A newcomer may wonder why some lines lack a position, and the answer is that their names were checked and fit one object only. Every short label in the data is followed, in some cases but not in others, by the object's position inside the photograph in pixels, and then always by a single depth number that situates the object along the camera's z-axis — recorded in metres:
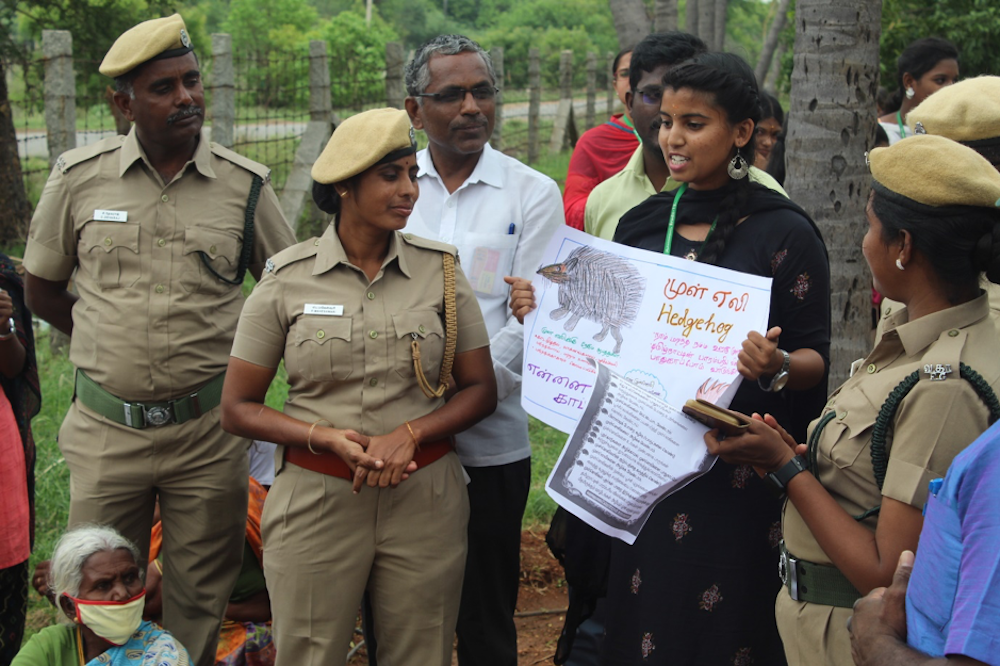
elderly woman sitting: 3.20
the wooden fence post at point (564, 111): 15.93
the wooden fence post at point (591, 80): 18.14
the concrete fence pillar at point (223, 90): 8.05
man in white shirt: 3.54
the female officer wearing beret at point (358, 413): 2.91
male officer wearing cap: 3.51
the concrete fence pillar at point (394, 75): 9.52
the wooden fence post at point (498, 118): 12.14
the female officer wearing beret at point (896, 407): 1.98
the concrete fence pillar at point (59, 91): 7.06
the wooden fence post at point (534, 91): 15.09
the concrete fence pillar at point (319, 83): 8.88
